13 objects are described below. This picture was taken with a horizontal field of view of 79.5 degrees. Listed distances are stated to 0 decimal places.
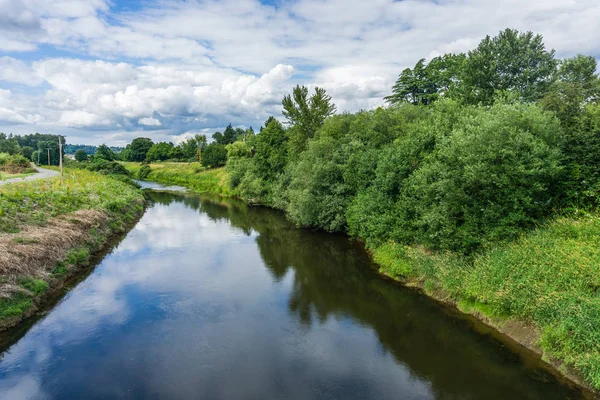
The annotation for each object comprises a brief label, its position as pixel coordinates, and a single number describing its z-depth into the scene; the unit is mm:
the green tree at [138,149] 123250
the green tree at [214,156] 81625
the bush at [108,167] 73500
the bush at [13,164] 56406
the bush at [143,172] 95994
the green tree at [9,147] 94438
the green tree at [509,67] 35344
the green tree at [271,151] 51916
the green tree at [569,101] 18469
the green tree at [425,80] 53506
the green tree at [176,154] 112500
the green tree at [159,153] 113312
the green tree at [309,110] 49656
